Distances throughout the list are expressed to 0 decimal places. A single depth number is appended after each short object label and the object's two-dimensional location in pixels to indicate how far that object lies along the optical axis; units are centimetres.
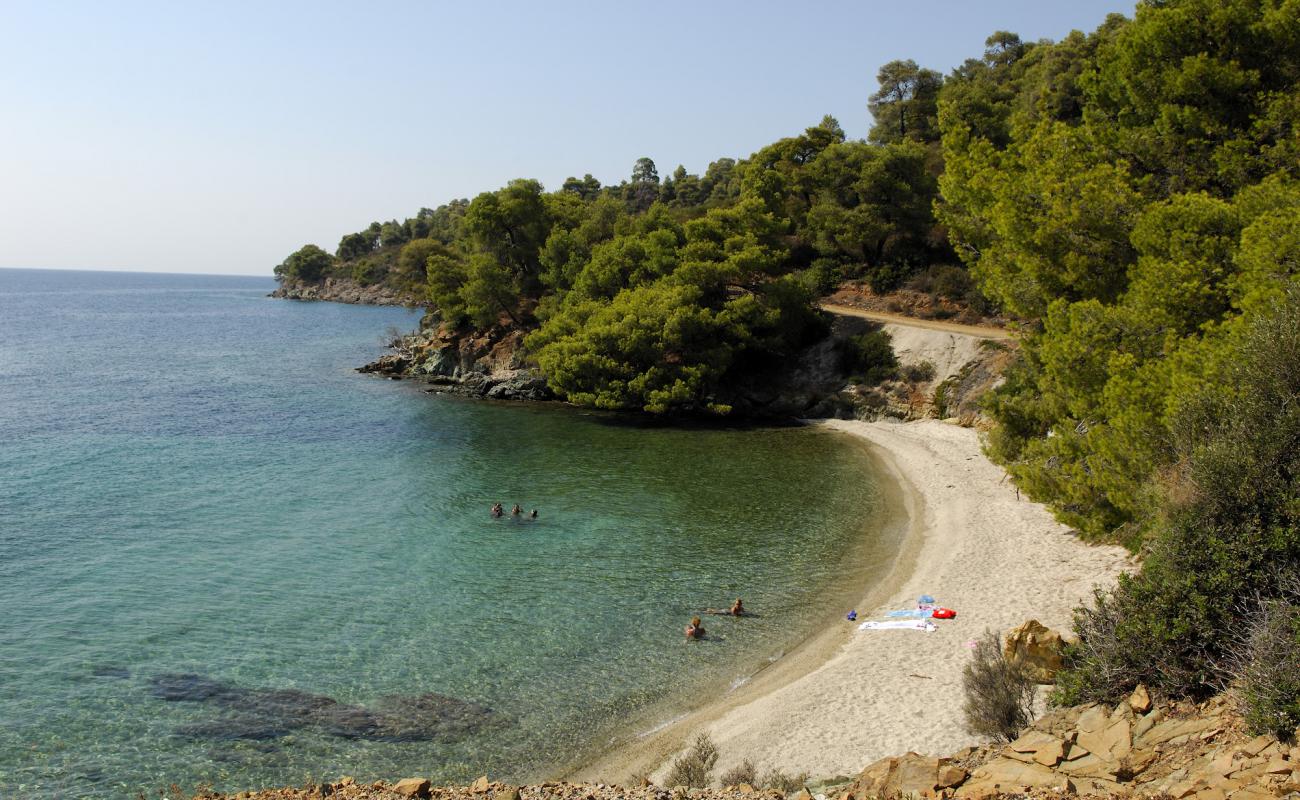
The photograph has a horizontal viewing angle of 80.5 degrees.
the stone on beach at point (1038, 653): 1430
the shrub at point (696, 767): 1208
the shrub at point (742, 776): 1202
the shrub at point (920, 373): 4356
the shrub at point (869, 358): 4522
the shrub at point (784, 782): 1199
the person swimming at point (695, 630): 1861
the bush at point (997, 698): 1245
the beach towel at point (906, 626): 1850
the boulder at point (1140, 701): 1036
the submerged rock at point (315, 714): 1441
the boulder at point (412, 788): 1018
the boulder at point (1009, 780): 924
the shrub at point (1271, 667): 862
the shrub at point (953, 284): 5303
